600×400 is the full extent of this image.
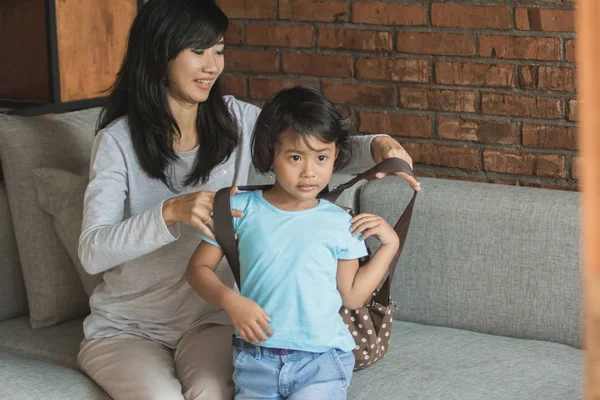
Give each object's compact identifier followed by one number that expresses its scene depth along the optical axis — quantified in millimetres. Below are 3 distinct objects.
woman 3017
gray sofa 3114
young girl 2837
